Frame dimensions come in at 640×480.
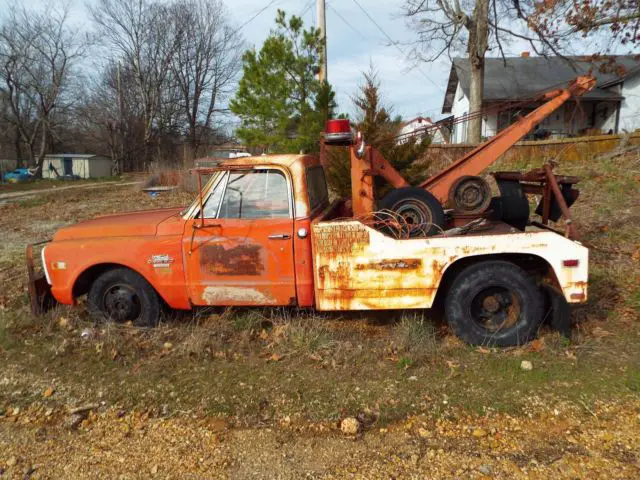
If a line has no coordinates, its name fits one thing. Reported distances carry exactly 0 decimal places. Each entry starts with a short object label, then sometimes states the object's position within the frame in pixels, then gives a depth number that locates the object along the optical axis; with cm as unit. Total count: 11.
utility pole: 1289
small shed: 3694
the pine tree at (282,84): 1339
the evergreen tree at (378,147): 901
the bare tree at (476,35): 1842
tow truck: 398
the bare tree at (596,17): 1114
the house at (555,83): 2345
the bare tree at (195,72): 4341
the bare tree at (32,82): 3534
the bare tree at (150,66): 4097
